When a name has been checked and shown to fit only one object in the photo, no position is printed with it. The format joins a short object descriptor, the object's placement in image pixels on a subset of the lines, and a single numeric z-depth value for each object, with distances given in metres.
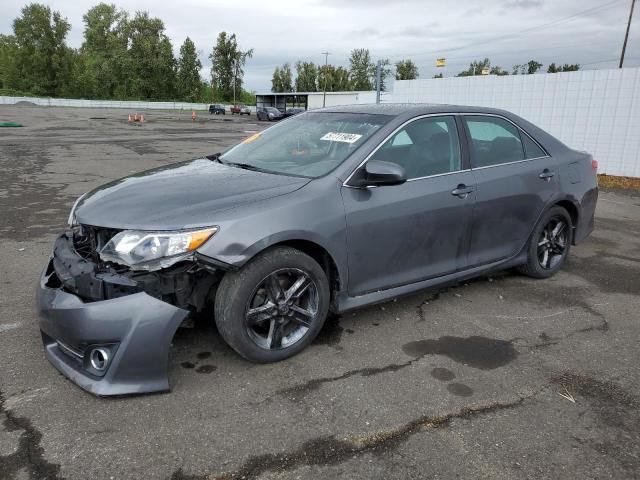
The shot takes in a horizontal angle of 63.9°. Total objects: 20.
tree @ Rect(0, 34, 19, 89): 83.94
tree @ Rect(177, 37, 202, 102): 94.06
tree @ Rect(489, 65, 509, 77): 88.17
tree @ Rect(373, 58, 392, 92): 97.54
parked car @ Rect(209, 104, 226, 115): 67.19
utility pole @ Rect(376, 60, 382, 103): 23.68
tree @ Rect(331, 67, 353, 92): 100.71
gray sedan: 2.74
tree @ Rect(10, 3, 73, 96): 83.94
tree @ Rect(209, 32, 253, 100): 100.88
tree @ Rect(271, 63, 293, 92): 106.50
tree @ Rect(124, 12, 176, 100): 90.06
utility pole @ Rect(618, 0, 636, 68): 39.97
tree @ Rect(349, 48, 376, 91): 107.25
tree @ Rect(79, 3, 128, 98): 90.25
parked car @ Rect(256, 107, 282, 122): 46.22
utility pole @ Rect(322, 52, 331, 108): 93.26
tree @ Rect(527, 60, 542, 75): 90.94
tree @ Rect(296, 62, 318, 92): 100.88
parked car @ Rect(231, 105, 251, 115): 65.43
